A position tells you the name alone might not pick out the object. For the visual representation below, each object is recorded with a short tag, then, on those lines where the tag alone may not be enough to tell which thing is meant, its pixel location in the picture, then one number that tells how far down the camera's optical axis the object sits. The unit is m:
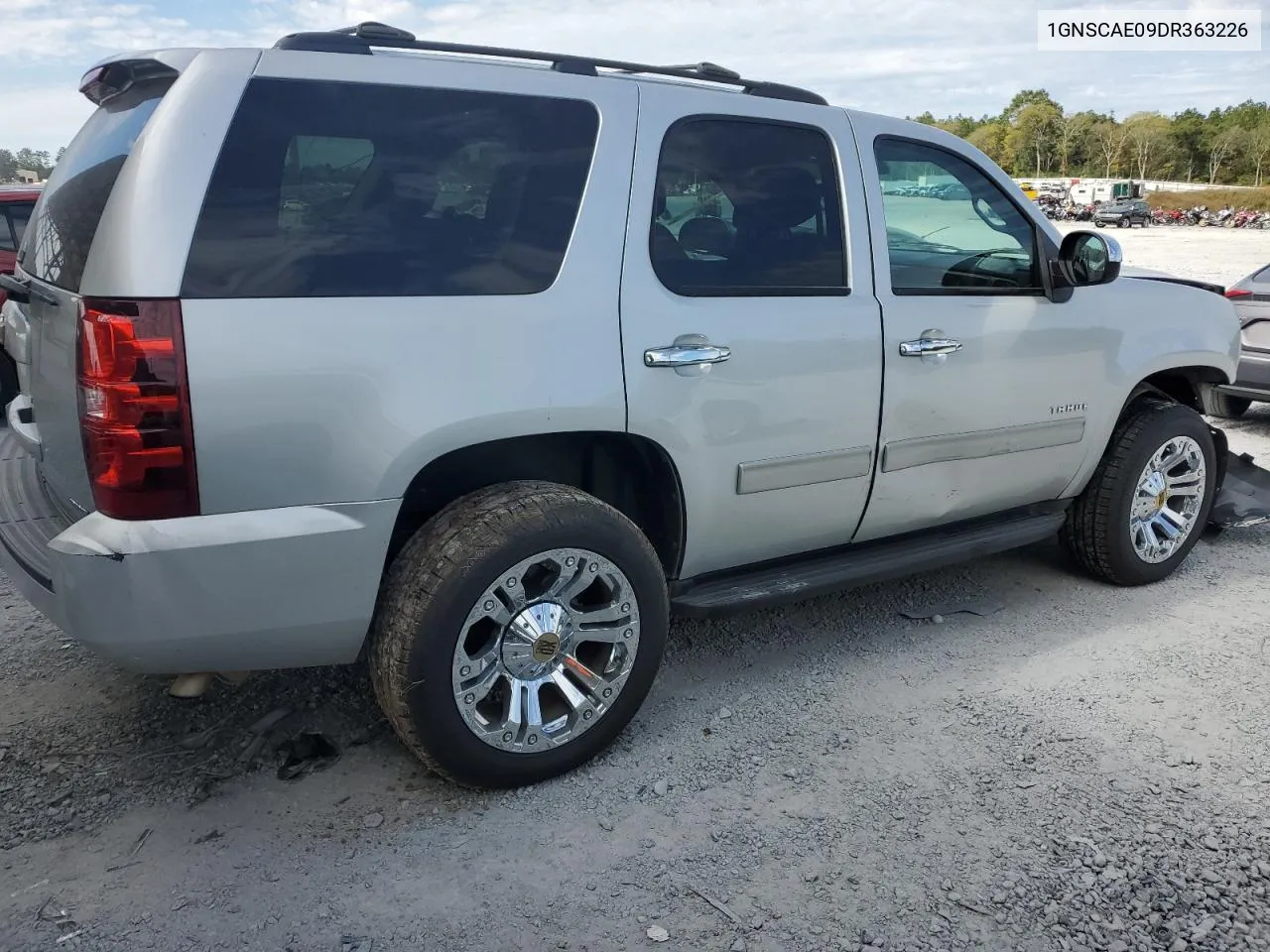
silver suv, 2.39
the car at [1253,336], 7.37
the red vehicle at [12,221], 7.49
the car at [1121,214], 55.72
